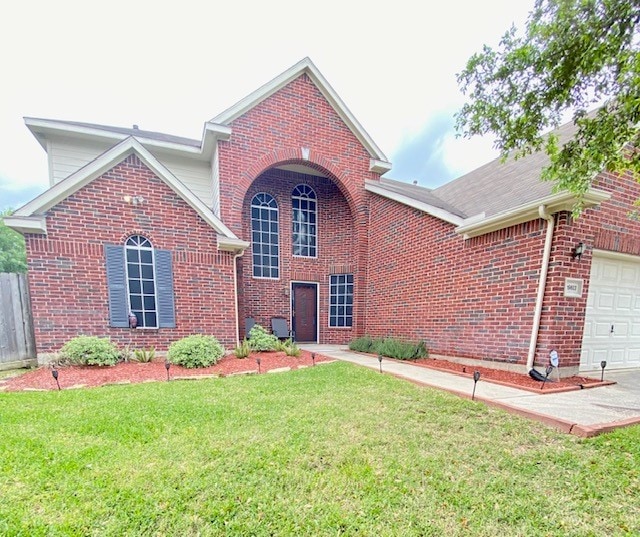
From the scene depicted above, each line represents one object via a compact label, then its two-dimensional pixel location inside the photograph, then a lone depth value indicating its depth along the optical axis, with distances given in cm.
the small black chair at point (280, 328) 968
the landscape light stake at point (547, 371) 441
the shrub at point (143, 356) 637
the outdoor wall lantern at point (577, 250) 490
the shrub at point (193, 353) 614
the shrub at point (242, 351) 700
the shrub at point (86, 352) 575
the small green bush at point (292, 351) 734
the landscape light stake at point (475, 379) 374
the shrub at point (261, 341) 781
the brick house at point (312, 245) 530
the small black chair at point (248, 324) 918
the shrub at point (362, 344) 846
